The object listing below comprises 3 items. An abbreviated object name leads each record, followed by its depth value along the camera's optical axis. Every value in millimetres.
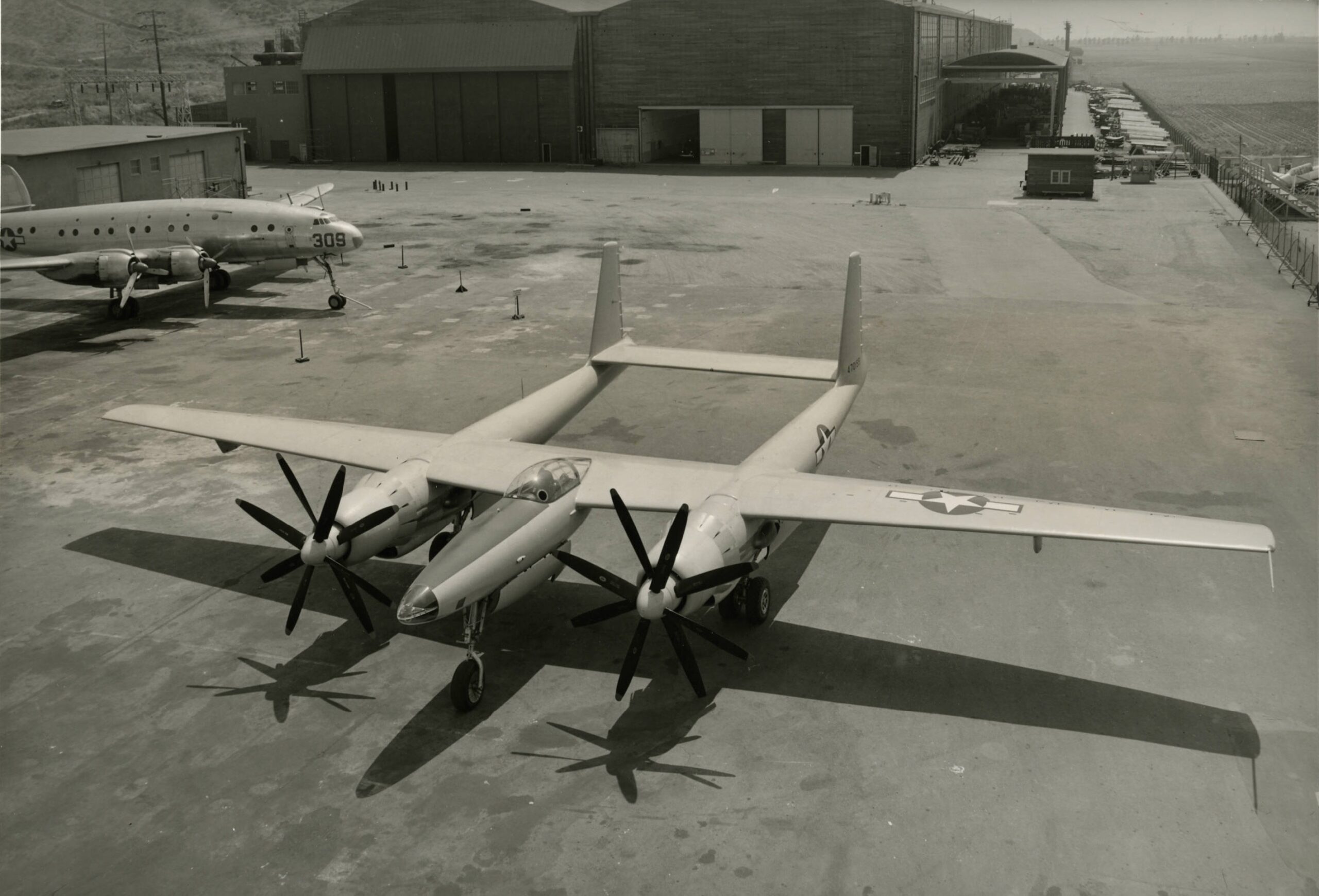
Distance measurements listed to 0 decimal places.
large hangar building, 86062
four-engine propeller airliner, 40656
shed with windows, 69688
